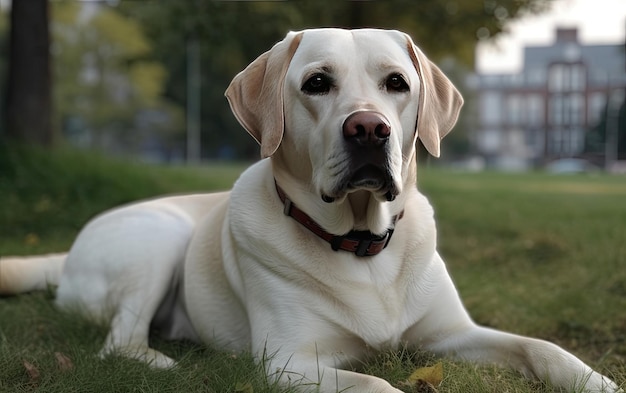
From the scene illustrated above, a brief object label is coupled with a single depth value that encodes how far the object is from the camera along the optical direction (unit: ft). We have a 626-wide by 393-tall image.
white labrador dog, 8.43
